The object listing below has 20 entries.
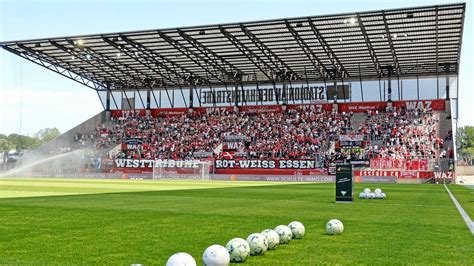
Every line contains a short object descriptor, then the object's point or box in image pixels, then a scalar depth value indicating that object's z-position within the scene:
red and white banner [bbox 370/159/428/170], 51.41
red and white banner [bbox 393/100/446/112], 63.41
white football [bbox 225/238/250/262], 7.59
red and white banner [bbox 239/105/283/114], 69.50
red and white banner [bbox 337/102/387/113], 65.81
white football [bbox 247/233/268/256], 8.20
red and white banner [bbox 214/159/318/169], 57.41
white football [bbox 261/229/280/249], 8.76
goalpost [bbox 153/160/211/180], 58.06
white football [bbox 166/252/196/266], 6.01
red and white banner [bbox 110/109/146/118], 76.12
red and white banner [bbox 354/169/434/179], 51.22
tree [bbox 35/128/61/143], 168.10
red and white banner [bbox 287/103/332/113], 66.94
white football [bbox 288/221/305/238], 10.16
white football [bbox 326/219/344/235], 10.89
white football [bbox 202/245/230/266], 6.74
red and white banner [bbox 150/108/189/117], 74.25
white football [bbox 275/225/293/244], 9.41
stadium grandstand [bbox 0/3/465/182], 50.09
